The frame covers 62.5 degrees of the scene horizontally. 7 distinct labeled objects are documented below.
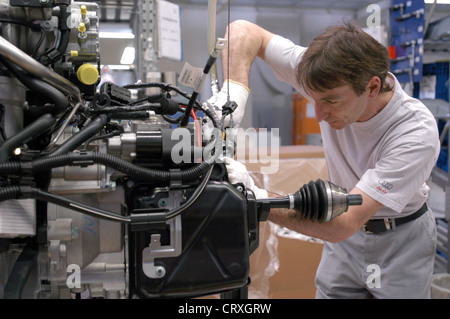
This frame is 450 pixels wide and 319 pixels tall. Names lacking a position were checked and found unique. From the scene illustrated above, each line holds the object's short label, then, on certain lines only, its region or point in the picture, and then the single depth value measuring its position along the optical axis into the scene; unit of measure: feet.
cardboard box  6.74
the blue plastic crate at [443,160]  10.46
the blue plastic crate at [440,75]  10.40
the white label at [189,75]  2.67
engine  2.06
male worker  3.57
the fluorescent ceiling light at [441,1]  6.44
